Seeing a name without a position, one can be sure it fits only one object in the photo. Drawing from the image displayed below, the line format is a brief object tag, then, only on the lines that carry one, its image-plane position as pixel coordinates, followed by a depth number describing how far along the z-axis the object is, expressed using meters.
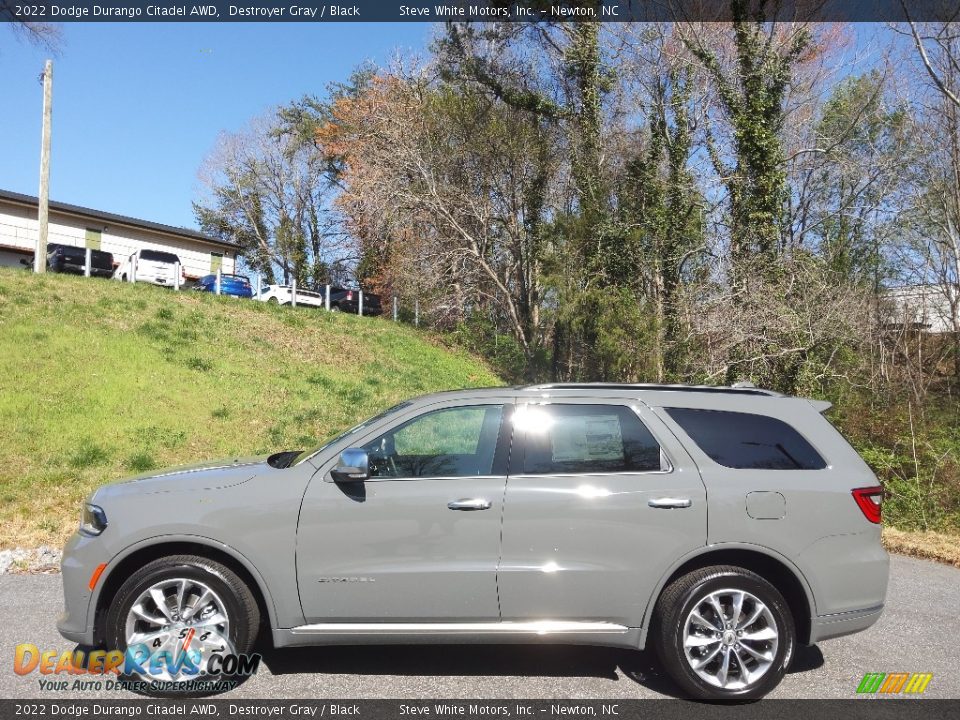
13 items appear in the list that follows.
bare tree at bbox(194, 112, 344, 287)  47.97
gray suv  3.91
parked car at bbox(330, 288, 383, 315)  32.75
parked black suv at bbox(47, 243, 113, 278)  26.36
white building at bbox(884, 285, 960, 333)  16.39
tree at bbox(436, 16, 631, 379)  20.20
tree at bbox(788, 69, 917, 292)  17.67
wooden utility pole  21.28
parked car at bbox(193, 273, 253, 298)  28.50
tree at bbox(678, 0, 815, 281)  15.67
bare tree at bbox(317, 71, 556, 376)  25.20
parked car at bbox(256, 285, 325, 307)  30.40
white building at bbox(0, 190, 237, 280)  34.75
